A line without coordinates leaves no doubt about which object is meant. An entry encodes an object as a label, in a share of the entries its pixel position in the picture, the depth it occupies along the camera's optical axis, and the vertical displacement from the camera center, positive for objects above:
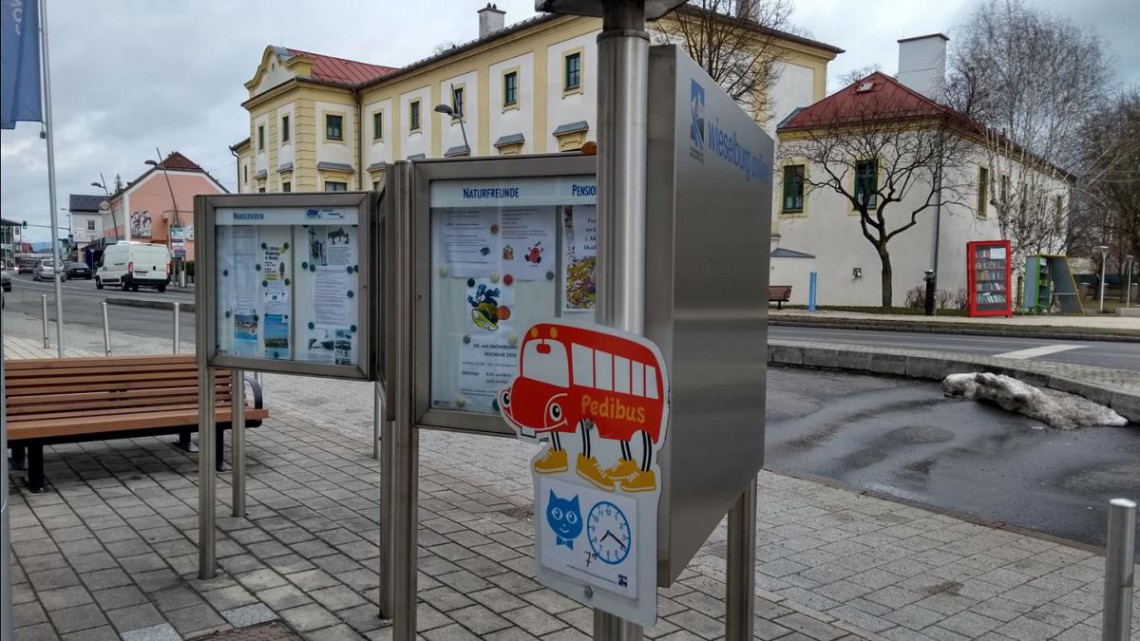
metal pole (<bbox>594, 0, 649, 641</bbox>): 1.81 +0.21
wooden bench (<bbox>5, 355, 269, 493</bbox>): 5.92 -1.04
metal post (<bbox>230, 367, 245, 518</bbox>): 5.45 -1.17
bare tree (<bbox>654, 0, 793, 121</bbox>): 28.03 +7.50
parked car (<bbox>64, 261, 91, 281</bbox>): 67.46 -0.91
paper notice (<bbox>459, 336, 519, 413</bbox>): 3.29 -0.40
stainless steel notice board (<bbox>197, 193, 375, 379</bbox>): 4.14 -0.11
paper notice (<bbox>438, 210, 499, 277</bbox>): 3.21 +0.08
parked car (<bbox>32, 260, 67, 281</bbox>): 68.44 -1.10
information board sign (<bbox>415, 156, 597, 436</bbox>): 3.02 -0.02
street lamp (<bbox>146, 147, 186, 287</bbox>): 58.25 -0.71
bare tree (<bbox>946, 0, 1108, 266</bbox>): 30.88 +6.01
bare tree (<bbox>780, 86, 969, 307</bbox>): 31.02 +3.88
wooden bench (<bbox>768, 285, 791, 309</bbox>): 31.89 -1.03
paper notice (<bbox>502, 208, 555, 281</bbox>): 3.10 +0.07
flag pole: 11.80 +1.02
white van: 45.25 -0.31
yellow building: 37.69 +8.17
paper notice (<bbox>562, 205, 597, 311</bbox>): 2.99 +0.03
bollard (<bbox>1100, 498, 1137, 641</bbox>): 2.52 -0.88
